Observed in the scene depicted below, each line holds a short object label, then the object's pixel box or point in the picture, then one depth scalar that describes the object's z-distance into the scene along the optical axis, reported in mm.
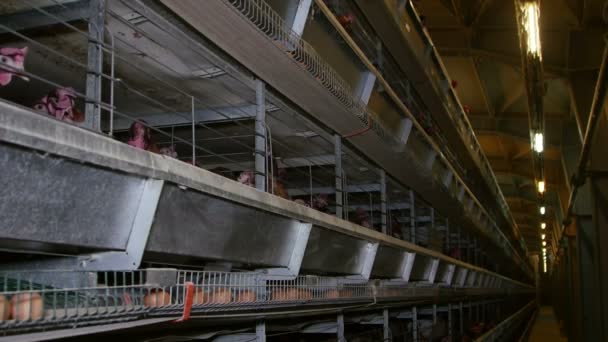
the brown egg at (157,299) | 2078
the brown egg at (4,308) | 1555
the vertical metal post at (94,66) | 2066
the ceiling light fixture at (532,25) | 5353
